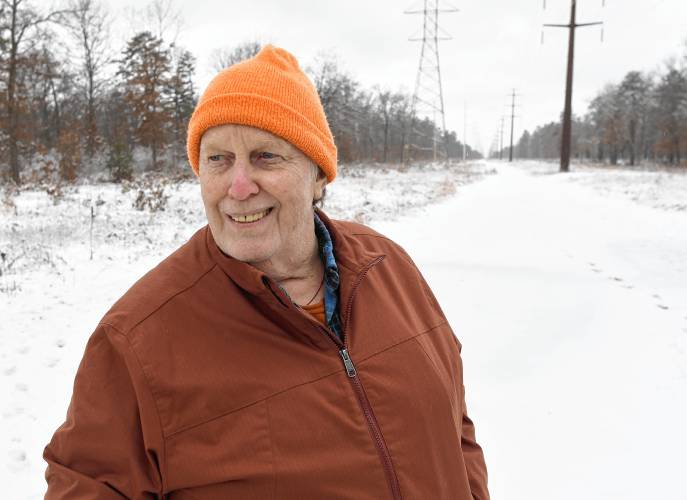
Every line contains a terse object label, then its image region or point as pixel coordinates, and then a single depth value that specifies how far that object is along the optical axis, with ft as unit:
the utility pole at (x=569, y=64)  94.48
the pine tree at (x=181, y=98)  101.81
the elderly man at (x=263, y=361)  3.72
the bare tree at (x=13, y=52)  59.62
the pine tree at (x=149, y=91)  91.50
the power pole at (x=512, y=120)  285.95
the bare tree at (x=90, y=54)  93.97
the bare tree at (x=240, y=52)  124.16
